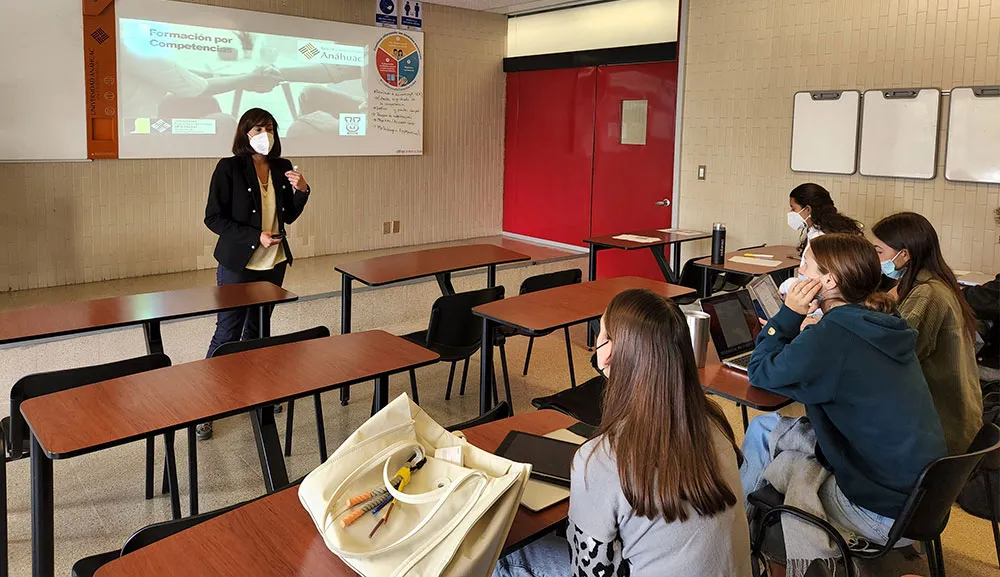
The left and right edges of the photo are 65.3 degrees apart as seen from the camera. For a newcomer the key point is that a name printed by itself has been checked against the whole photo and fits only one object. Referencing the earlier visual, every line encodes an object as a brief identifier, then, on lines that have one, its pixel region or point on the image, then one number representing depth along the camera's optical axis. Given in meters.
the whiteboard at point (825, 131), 5.32
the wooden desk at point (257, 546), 1.37
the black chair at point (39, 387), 2.43
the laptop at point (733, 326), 2.71
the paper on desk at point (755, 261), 4.67
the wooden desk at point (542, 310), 3.15
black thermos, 4.61
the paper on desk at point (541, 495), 1.62
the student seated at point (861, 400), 1.97
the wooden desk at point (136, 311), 2.88
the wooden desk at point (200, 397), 1.99
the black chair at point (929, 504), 1.86
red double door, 6.74
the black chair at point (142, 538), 1.66
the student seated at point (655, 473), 1.38
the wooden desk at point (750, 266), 4.45
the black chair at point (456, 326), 3.65
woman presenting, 3.83
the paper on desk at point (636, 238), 5.21
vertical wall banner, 5.57
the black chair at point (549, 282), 4.09
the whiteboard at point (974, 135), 4.64
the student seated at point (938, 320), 2.41
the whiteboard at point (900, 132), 4.92
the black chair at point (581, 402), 2.89
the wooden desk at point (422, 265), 4.02
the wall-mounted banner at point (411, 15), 7.24
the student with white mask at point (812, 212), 4.05
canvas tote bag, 1.30
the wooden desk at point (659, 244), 5.01
